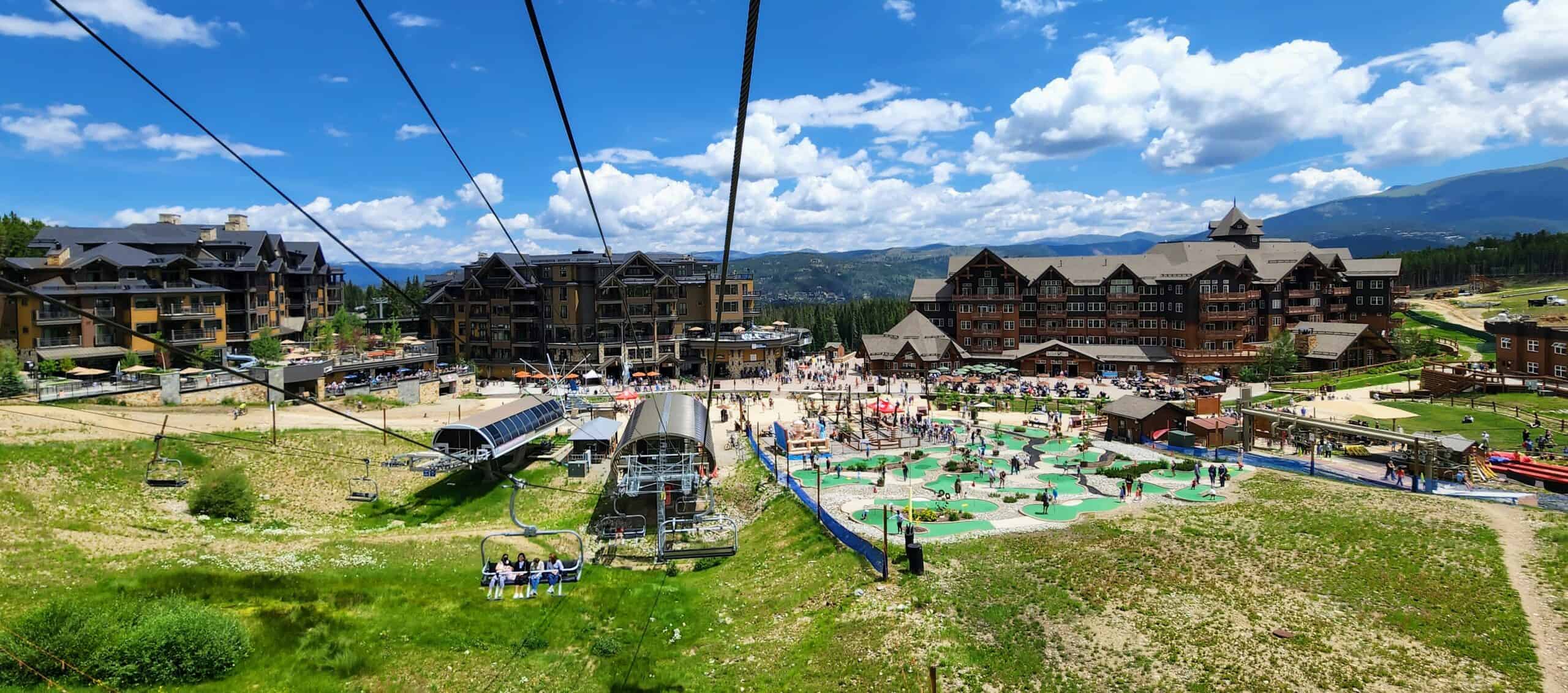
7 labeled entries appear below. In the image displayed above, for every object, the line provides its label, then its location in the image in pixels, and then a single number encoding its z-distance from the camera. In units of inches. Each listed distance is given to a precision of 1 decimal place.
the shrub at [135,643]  714.2
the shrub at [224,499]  1346.0
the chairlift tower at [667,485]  1328.7
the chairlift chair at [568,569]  1001.5
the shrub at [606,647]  840.3
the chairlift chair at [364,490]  1582.2
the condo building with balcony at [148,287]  2228.1
